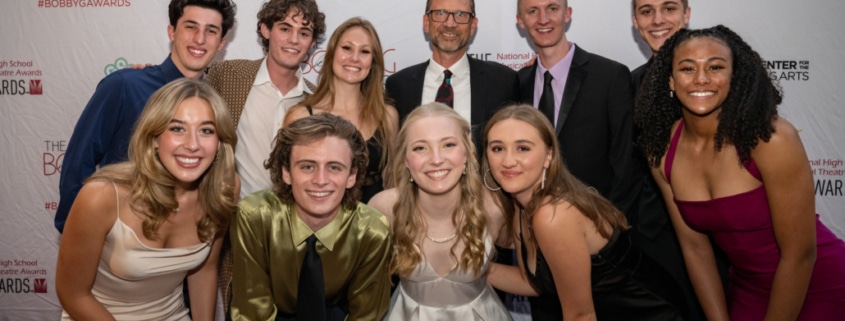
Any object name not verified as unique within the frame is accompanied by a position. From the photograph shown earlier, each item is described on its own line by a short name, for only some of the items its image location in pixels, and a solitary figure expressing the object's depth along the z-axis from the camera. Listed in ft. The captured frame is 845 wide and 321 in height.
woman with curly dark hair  6.82
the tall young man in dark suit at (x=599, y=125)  9.87
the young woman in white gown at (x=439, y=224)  8.14
